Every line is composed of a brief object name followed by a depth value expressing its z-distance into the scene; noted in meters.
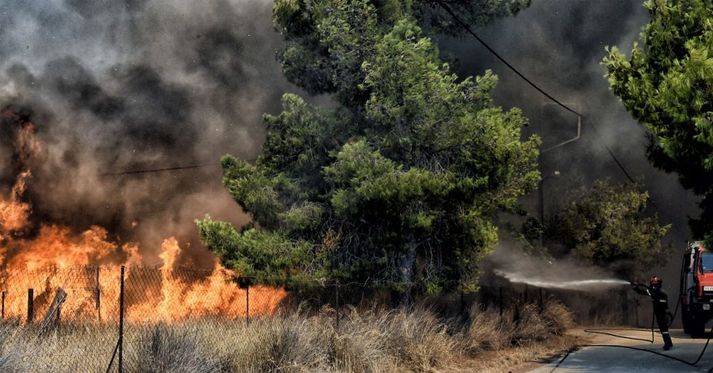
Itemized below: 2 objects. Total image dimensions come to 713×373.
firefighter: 19.28
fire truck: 23.91
